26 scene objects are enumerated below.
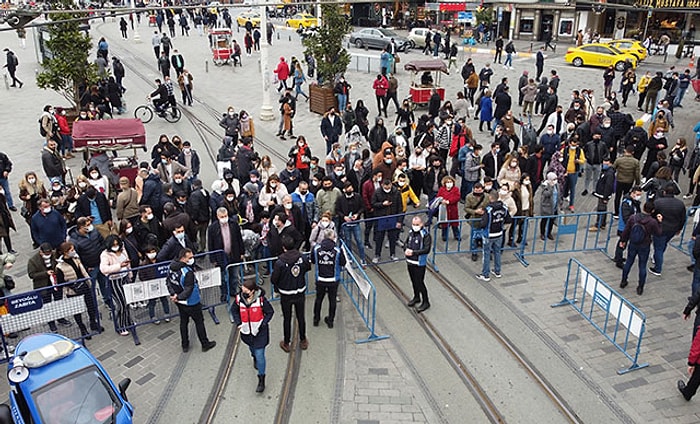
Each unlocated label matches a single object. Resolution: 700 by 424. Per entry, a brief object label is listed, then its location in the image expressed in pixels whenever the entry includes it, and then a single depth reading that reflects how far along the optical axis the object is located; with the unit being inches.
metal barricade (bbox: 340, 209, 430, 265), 449.1
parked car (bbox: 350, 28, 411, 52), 1508.4
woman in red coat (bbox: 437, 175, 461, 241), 466.0
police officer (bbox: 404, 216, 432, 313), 370.6
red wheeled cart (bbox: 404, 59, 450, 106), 860.6
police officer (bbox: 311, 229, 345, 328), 350.6
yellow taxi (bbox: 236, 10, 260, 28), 1819.1
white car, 1539.1
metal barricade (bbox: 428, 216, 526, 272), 460.4
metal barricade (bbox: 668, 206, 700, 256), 480.3
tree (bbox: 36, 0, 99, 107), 709.3
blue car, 255.4
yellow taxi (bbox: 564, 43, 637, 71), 1220.1
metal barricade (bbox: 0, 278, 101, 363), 332.5
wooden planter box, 873.5
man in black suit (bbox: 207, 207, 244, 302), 392.5
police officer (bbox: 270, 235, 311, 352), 332.2
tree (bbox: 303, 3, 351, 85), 864.3
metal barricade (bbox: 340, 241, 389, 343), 362.9
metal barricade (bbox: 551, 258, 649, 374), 334.0
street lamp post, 754.2
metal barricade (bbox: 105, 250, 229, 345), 358.0
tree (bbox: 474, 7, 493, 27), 1712.6
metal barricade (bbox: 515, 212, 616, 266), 469.1
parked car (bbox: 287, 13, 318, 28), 1934.1
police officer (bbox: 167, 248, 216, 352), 329.1
